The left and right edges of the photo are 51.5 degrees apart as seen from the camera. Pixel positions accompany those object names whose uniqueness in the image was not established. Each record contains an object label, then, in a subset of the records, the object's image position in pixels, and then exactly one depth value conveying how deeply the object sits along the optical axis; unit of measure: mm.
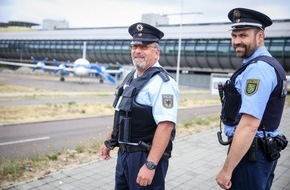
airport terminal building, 47691
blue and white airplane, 44250
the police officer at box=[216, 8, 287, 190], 2535
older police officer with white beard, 3004
